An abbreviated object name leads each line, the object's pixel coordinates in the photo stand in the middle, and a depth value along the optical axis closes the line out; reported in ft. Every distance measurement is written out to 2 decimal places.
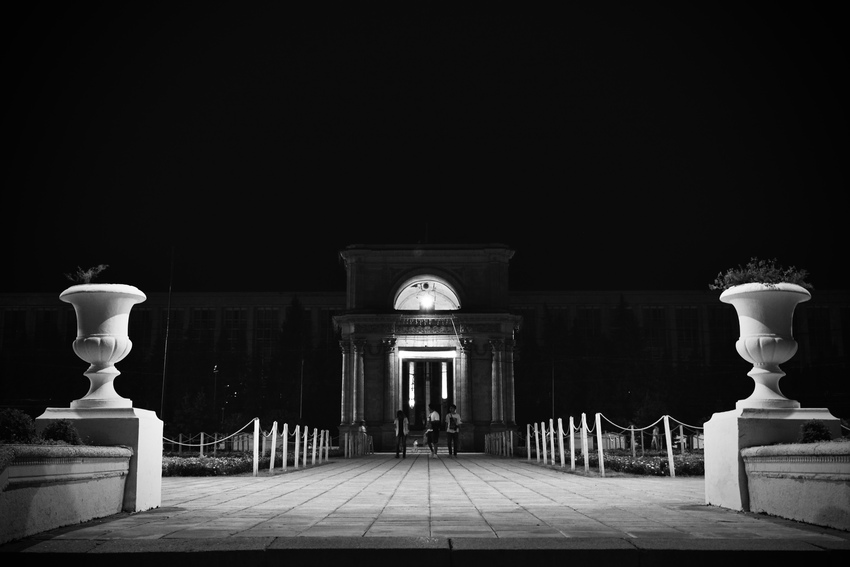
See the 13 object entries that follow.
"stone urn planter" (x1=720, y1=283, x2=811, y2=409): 32.14
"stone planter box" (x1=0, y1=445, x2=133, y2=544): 21.97
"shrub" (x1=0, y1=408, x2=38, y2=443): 25.61
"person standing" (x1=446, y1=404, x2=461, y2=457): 113.09
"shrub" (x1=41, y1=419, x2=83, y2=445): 28.53
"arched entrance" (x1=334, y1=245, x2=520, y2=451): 159.12
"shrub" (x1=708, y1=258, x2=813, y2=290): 32.45
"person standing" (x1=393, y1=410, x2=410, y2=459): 109.60
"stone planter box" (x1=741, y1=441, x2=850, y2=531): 23.84
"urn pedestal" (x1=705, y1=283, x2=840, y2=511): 30.63
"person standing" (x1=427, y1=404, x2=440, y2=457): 113.70
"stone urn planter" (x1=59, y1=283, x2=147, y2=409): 32.22
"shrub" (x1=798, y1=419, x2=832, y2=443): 28.81
